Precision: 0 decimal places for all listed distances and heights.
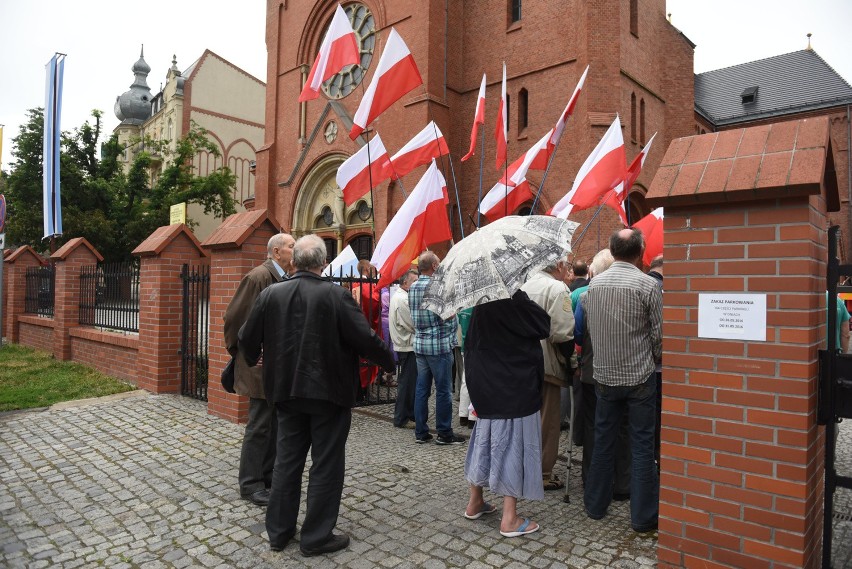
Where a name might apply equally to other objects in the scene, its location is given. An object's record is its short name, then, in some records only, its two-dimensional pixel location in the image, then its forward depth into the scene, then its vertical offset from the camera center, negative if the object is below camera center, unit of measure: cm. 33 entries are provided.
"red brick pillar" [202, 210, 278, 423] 642 +3
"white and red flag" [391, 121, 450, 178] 850 +183
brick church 1562 +583
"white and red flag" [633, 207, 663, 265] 749 +60
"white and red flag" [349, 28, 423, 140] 761 +260
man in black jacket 343 -64
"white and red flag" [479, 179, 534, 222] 925 +128
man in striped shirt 375 -59
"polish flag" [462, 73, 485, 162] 848 +240
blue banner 1418 +310
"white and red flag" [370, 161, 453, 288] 686 +57
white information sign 276 -18
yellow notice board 1002 +99
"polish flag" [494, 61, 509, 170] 877 +235
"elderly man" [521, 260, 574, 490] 444 -58
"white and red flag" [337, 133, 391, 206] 823 +150
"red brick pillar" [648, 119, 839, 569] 267 -37
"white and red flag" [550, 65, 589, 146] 784 +215
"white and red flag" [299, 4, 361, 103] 746 +287
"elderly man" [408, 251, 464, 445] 589 -87
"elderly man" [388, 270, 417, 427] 659 -89
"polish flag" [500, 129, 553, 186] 852 +180
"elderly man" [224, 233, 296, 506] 429 -104
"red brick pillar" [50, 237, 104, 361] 1050 -29
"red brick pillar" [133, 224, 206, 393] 786 -53
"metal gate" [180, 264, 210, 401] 765 -82
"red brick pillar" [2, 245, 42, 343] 1405 -48
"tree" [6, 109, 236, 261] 2619 +379
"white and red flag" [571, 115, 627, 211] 772 +145
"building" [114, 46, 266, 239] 4181 +1193
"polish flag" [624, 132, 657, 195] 884 +174
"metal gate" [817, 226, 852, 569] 279 -49
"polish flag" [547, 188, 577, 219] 797 +106
